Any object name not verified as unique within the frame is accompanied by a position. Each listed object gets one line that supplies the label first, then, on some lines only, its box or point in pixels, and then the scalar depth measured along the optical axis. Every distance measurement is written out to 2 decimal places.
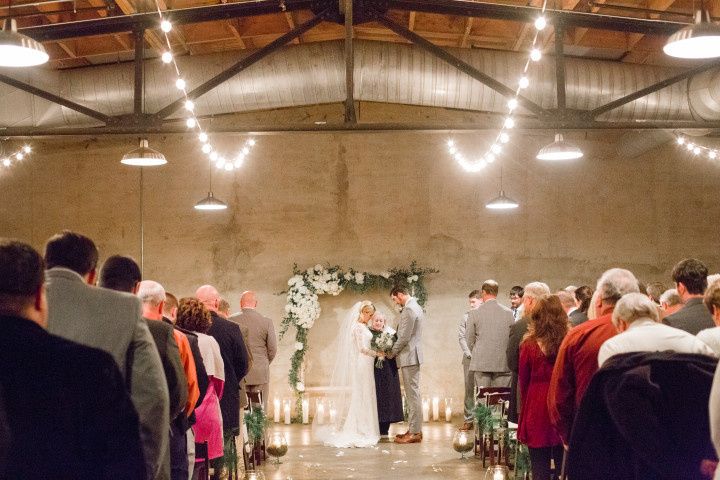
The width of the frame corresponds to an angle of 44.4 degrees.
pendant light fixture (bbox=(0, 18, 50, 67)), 5.06
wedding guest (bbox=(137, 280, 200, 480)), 4.16
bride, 9.76
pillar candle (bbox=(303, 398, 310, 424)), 11.55
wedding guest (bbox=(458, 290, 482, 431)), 10.39
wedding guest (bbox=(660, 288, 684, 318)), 5.71
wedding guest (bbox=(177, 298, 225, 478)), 5.36
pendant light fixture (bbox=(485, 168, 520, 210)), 10.40
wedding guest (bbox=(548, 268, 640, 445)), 4.34
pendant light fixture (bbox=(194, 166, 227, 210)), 10.31
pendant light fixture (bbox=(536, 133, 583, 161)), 7.65
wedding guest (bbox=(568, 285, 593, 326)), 6.69
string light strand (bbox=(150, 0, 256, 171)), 7.45
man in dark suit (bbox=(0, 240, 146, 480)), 2.14
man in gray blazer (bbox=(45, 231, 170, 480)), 2.84
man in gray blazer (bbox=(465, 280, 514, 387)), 9.11
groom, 9.63
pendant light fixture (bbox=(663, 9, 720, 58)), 4.92
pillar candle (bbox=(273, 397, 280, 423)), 11.57
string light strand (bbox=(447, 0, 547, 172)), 7.34
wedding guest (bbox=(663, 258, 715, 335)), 4.65
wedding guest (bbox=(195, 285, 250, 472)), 6.41
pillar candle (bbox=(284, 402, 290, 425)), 11.43
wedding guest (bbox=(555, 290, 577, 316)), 6.82
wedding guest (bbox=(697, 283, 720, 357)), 3.53
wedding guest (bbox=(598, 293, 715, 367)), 3.54
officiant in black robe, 9.95
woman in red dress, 5.20
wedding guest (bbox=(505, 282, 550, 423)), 6.20
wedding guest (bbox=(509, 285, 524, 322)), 10.09
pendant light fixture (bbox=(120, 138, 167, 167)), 7.61
